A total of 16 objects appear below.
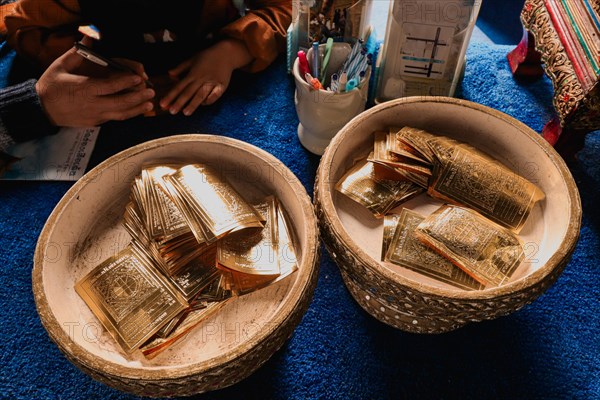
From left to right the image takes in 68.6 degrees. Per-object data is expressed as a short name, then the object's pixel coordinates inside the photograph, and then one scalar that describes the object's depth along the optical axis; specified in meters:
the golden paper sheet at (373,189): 0.69
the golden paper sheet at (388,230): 0.64
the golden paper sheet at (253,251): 0.60
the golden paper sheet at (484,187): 0.66
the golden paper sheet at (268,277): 0.61
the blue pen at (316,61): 0.80
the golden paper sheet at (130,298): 0.57
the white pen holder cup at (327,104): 0.80
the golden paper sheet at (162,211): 0.60
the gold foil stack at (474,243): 0.59
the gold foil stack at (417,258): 0.60
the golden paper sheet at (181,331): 0.56
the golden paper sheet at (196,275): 0.60
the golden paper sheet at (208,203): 0.60
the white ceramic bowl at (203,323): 0.49
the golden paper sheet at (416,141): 0.69
